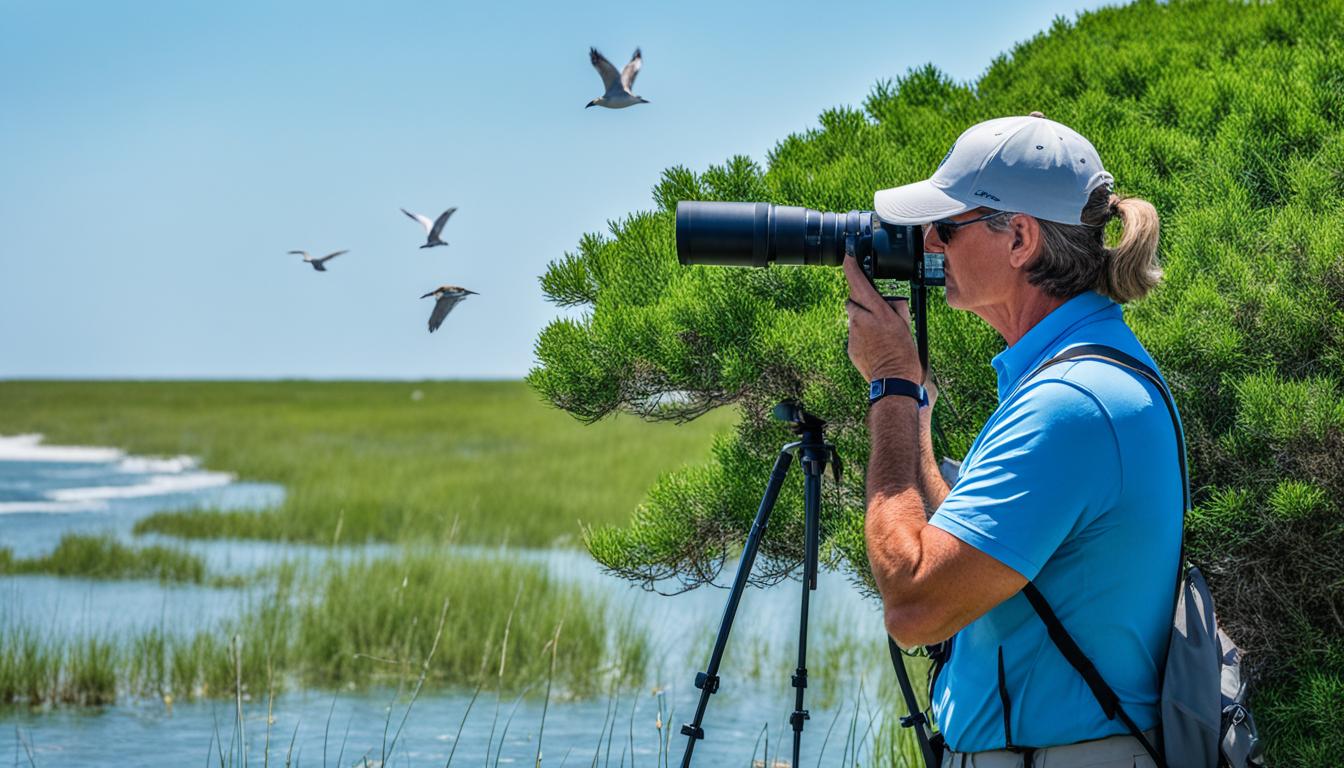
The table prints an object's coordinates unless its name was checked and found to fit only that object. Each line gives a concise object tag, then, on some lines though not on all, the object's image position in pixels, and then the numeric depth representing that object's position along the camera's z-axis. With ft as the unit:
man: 12.71
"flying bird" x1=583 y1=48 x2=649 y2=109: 33.12
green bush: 26.35
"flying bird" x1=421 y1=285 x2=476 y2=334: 31.83
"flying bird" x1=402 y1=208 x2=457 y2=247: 36.58
